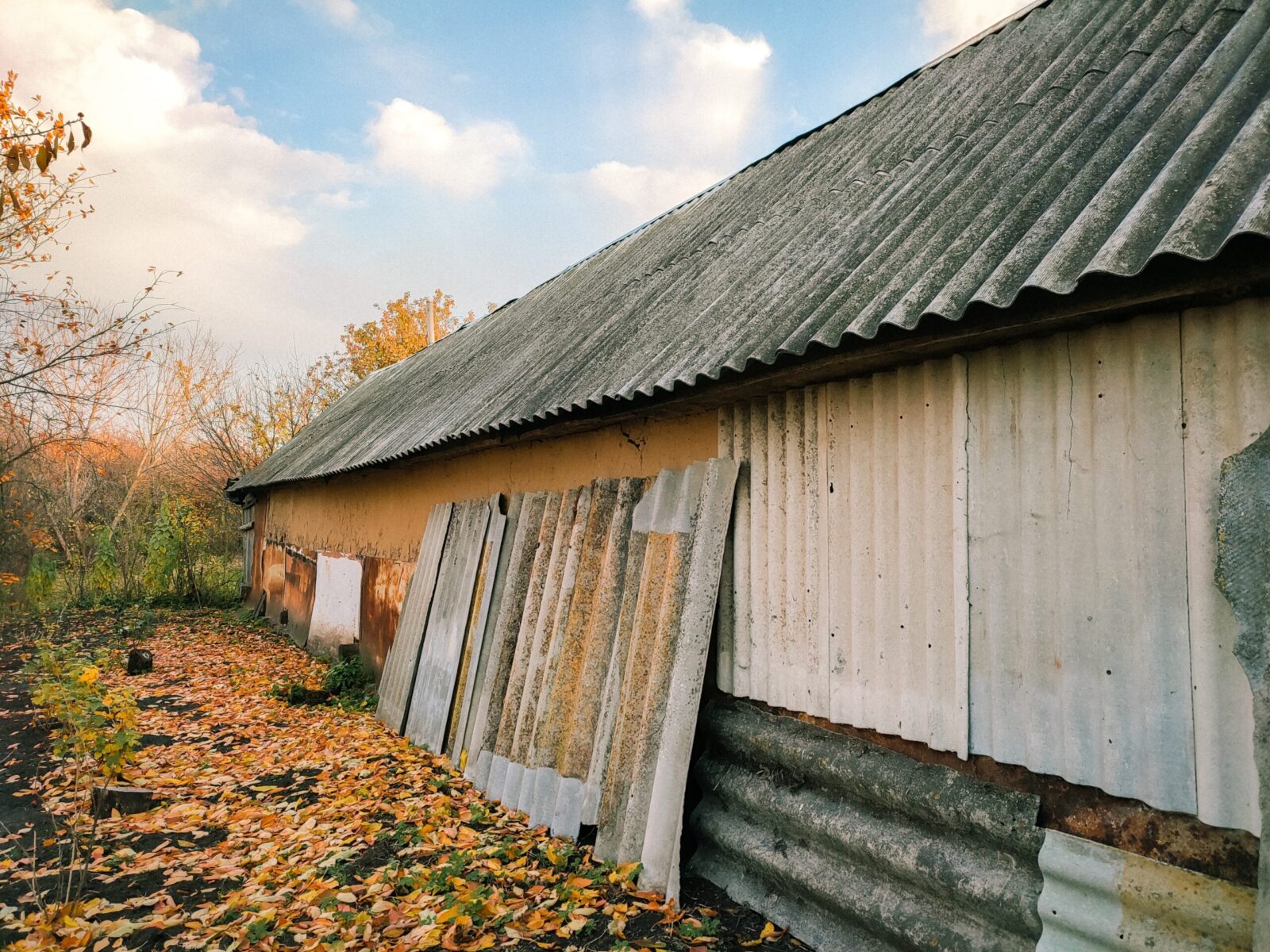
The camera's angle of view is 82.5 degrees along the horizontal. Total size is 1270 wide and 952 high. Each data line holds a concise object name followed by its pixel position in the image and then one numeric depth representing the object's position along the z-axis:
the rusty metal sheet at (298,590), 11.96
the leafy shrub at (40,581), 14.89
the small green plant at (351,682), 8.10
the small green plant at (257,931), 3.40
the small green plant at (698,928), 3.23
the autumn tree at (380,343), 30.02
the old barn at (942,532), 2.18
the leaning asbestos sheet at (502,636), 5.24
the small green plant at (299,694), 8.02
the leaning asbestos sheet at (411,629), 6.73
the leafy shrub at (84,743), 4.27
